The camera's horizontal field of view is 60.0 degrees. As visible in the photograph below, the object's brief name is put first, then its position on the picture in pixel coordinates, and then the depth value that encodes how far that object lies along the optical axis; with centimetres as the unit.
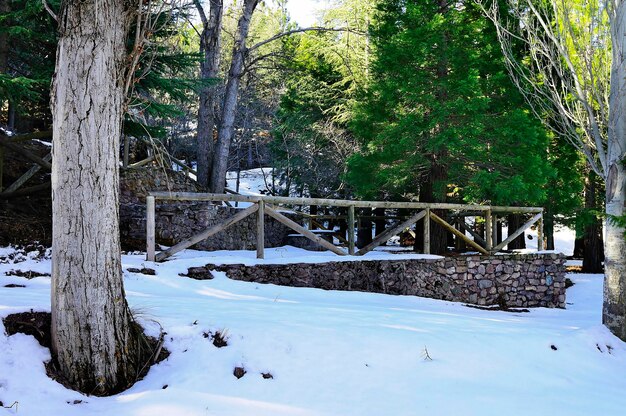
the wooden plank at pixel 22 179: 1114
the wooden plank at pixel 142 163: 1376
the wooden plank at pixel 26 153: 1109
